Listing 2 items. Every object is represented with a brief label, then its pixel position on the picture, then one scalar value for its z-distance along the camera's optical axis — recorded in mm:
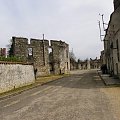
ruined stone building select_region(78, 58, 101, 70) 52789
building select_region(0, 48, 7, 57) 14531
